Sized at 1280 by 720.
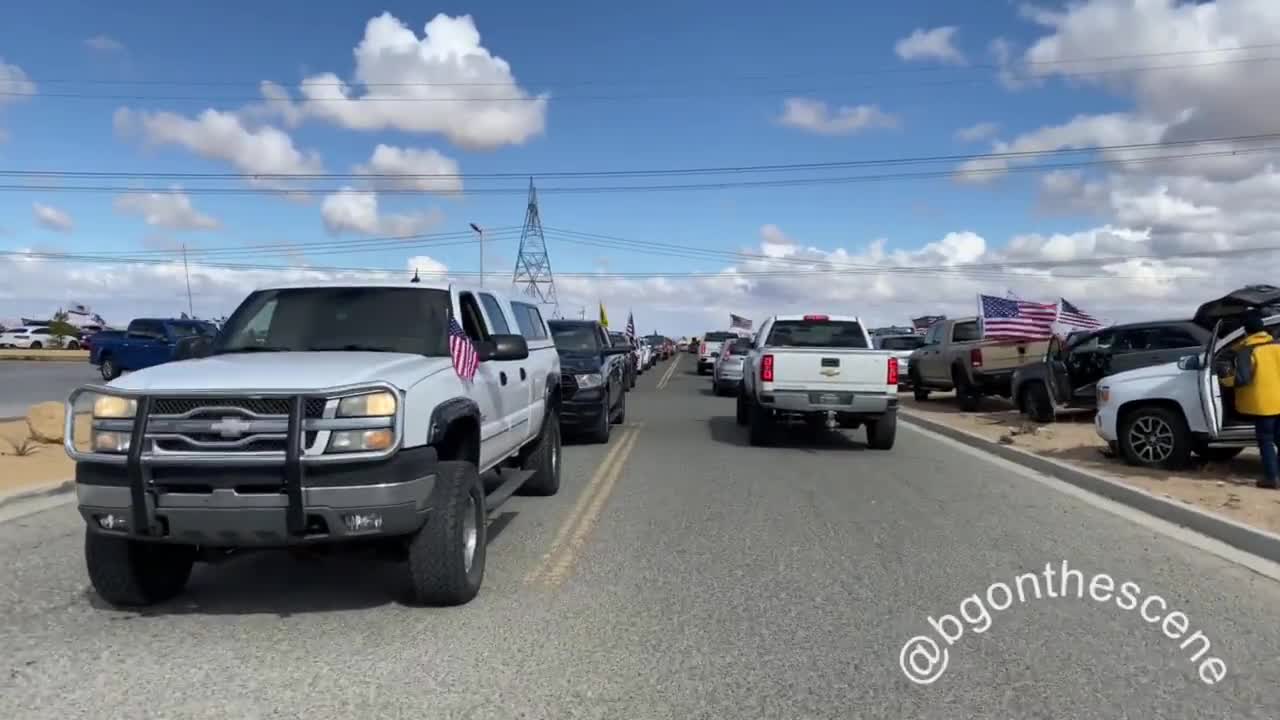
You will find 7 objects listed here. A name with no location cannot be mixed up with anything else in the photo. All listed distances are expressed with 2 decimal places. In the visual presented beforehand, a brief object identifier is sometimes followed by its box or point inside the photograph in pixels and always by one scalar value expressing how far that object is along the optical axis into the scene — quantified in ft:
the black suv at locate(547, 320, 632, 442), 43.50
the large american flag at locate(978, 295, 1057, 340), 59.16
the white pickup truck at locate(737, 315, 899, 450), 42.37
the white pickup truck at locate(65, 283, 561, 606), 15.79
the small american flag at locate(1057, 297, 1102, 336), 55.52
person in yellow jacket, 30.04
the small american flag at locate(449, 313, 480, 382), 20.03
